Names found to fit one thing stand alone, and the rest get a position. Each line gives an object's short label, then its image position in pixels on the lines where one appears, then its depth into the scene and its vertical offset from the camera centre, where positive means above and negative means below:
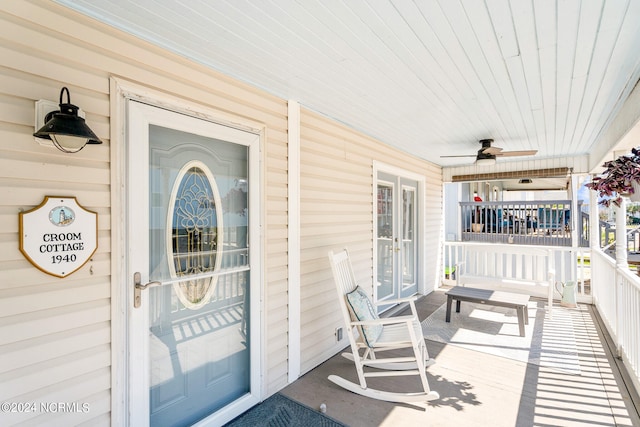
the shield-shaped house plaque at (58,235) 1.49 -0.08
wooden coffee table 4.01 -1.07
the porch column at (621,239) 3.52 -0.26
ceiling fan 4.23 +0.82
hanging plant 2.67 +0.31
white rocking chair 2.67 -1.08
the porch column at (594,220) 5.20 -0.08
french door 4.73 -0.33
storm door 1.88 -0.34
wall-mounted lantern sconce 1.42 +0.39
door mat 2.38 -1.50
